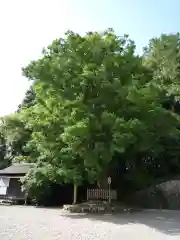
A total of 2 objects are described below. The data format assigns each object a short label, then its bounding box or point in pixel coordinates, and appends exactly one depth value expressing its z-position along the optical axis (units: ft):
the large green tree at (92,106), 38.53
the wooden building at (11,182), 55.93
